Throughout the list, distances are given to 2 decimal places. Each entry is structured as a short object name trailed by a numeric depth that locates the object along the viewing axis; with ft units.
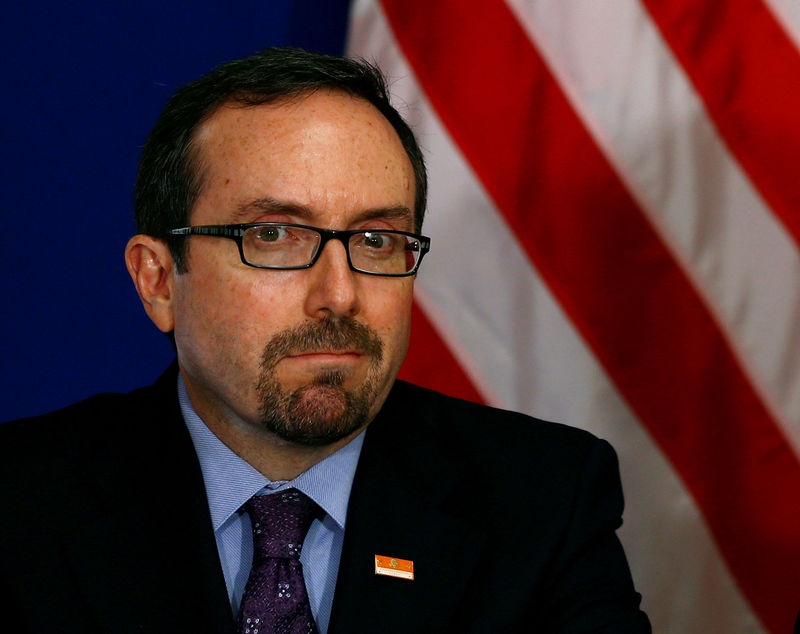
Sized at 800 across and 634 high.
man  10.03
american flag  10.76
